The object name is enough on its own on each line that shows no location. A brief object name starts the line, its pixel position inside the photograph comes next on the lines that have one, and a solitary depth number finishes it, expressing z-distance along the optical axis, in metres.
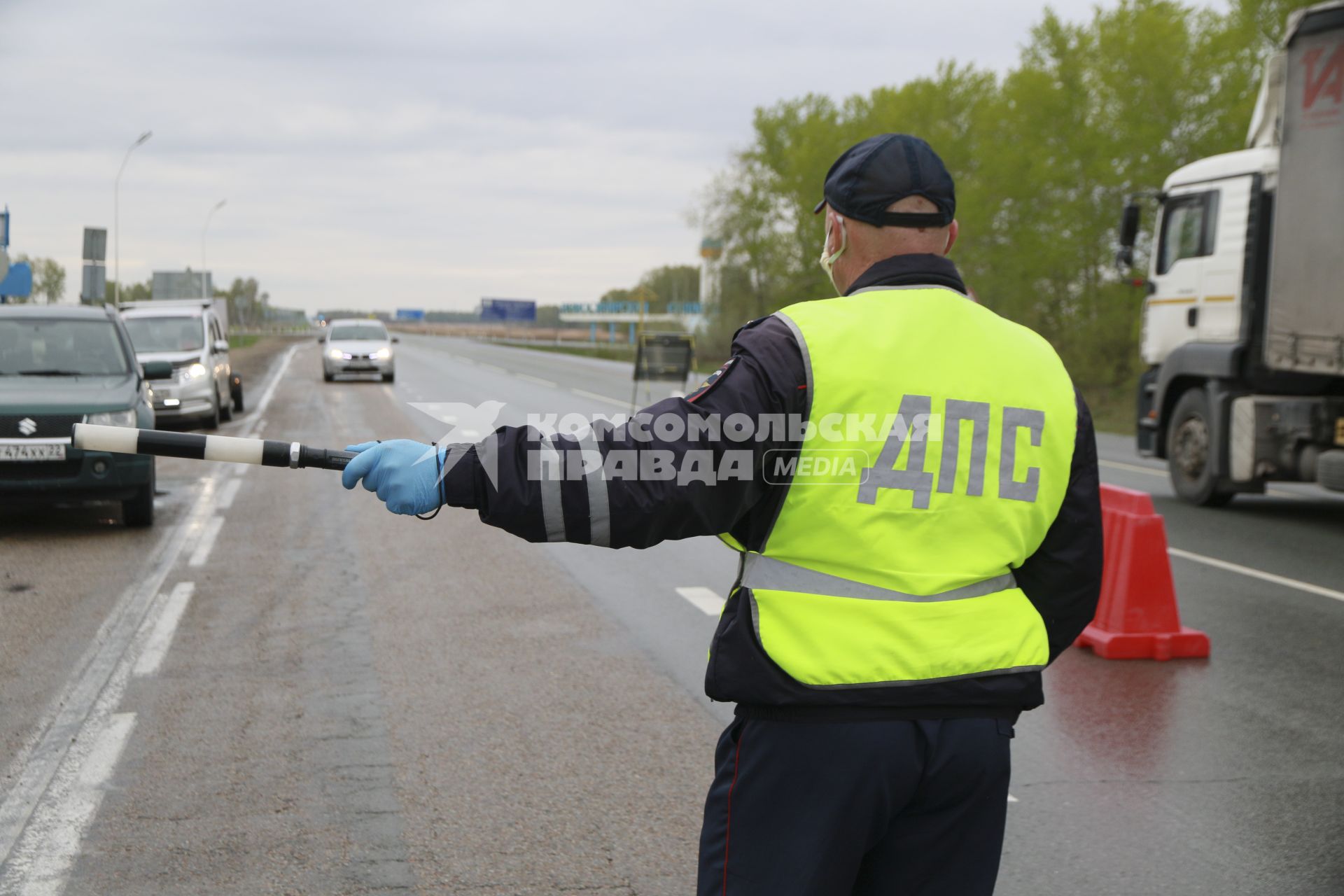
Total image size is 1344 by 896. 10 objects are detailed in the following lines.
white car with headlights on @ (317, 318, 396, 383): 35.91
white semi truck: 10.77
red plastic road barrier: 6.92
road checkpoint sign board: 23.03
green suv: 9.80
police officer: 2.02
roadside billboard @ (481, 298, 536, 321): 135.00
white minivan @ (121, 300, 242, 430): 19.34
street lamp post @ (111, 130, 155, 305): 45.66
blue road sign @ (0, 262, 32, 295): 29.14
